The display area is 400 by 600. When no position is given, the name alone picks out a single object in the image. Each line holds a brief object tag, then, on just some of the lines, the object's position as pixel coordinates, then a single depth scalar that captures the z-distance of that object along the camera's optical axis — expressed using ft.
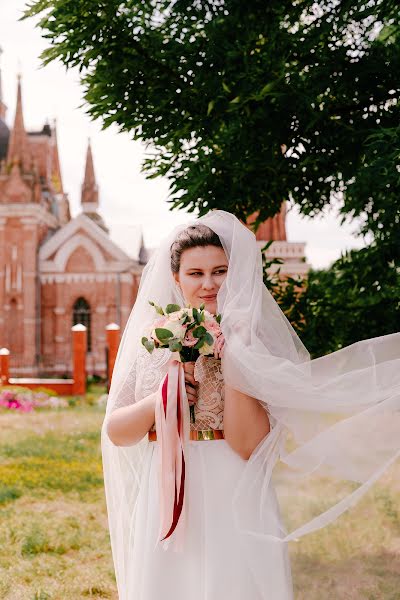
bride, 7.36
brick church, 96.78
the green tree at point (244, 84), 15.06
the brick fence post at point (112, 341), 69.10
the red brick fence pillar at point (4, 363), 71.31
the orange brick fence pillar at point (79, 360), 70.03
